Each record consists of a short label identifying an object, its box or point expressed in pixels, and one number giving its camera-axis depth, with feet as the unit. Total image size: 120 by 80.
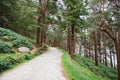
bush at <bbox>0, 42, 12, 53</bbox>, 22.97
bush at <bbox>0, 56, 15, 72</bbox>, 15.73
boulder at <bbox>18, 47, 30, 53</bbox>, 25.72
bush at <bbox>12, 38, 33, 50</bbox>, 27.14
